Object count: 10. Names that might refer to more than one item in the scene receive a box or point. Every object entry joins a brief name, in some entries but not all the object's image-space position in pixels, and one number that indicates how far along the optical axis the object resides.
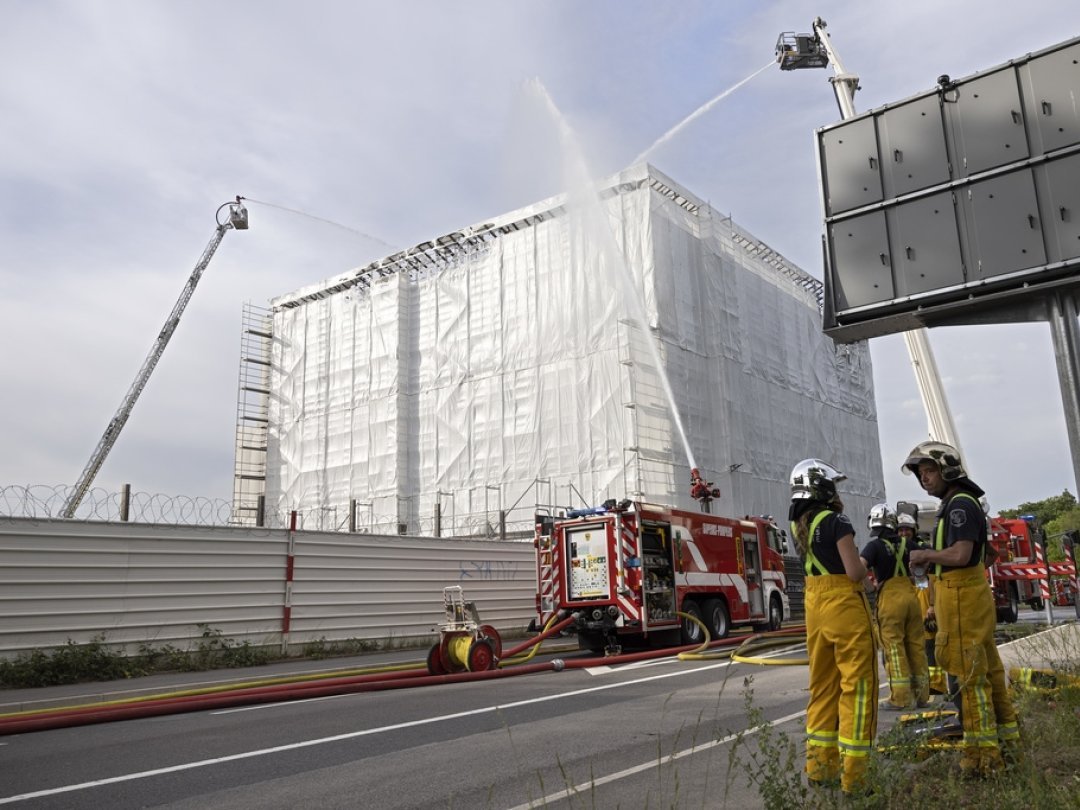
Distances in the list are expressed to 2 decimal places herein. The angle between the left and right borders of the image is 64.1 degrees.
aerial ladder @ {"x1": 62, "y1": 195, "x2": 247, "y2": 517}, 40.31
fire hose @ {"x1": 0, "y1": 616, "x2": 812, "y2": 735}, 8.17
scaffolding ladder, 38.59
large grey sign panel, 5.54
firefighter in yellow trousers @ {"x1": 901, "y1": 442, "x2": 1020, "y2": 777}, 4.49
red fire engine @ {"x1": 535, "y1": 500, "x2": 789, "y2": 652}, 14.08
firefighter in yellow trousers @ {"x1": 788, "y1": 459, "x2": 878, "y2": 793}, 4.32
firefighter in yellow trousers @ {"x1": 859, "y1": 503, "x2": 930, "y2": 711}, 7.68
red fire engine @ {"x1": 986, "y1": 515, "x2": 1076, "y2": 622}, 16.97
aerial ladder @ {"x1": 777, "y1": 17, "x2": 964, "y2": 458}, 29.05
